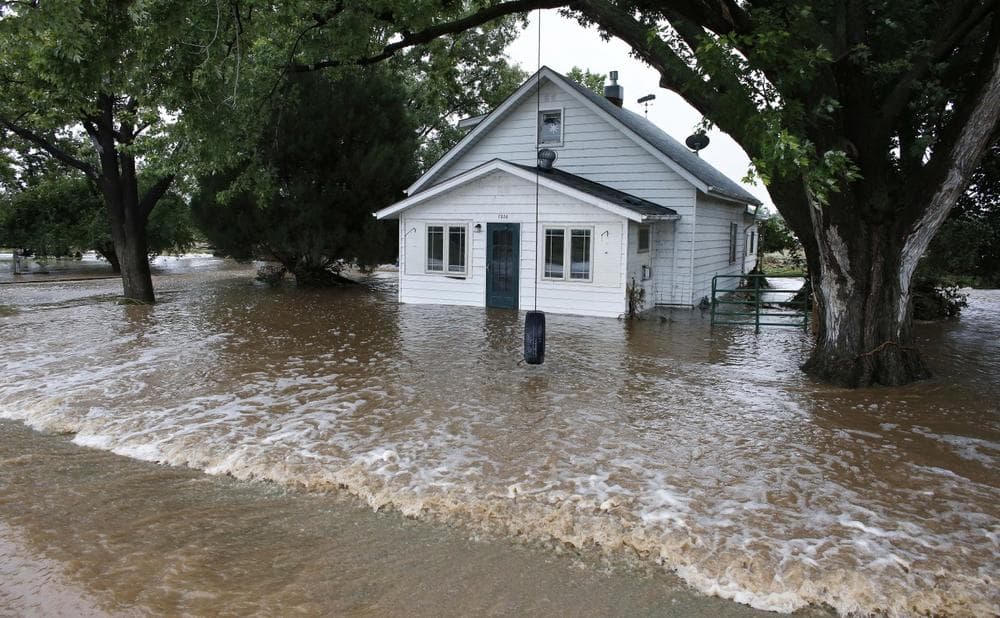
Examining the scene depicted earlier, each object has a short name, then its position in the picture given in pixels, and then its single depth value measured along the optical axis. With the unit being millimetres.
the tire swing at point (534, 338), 10234
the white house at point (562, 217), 15453
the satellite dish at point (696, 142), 22094
